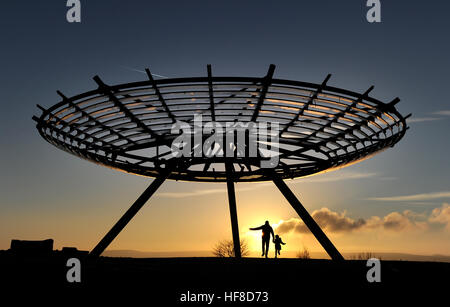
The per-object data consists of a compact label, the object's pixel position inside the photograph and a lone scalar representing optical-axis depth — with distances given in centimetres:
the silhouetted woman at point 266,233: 2617
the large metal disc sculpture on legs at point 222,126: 1734
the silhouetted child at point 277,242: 2828
